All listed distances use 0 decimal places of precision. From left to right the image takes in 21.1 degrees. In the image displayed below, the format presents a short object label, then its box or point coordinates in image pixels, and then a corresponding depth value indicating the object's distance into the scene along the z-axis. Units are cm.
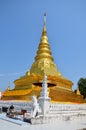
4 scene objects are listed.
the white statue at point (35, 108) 1361
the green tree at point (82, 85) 4118
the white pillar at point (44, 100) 1437
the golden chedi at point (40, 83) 2486
